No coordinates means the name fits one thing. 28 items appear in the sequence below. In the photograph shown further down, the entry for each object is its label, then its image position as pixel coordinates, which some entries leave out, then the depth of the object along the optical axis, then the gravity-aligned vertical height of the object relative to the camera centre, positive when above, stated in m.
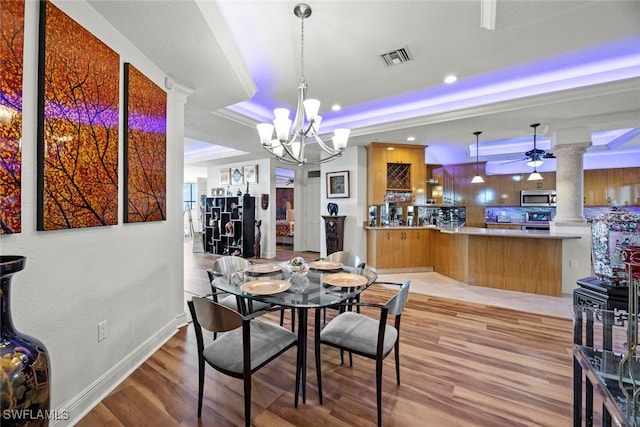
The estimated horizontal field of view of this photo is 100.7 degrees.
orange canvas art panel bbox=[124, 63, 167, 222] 2.05 +0.54
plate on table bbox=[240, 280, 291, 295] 1.73 -0.51
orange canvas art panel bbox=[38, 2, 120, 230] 1.40 +0.51
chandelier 2.18 +0.75
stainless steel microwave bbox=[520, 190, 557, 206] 6.94 +0.45
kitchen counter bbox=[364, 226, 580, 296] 3.89 -0.69
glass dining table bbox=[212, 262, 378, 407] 1.65 -0.52
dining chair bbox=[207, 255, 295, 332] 2.15 -0.54
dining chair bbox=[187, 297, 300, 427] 1.41 -0.81
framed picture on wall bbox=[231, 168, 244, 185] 7.40 +1.05
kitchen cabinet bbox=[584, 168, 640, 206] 6.22 +0.69
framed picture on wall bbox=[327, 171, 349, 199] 5.52 +0.62
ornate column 3.90 +0.65
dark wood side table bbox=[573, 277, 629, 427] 1.24 -0.51
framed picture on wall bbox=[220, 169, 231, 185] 7.70 +1.07
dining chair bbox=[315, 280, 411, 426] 1.58 -0.81
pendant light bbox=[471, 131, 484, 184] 4.50 +1.11
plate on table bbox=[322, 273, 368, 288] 1.89 -0.50
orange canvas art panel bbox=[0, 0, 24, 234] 1.19 +0.46
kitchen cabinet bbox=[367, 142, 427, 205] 5.26 +0.89
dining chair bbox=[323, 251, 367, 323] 2.77 -0.49
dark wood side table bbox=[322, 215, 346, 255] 5.34 -0.38
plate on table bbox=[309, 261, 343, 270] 2.40 -0.48
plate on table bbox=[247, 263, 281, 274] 2.27 -0.49
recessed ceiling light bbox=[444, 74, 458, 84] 3.05 +1.58
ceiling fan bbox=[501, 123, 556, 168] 4.47 +1.02
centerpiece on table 1.91 -0.51
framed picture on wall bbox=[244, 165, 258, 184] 7.05 +1.05
